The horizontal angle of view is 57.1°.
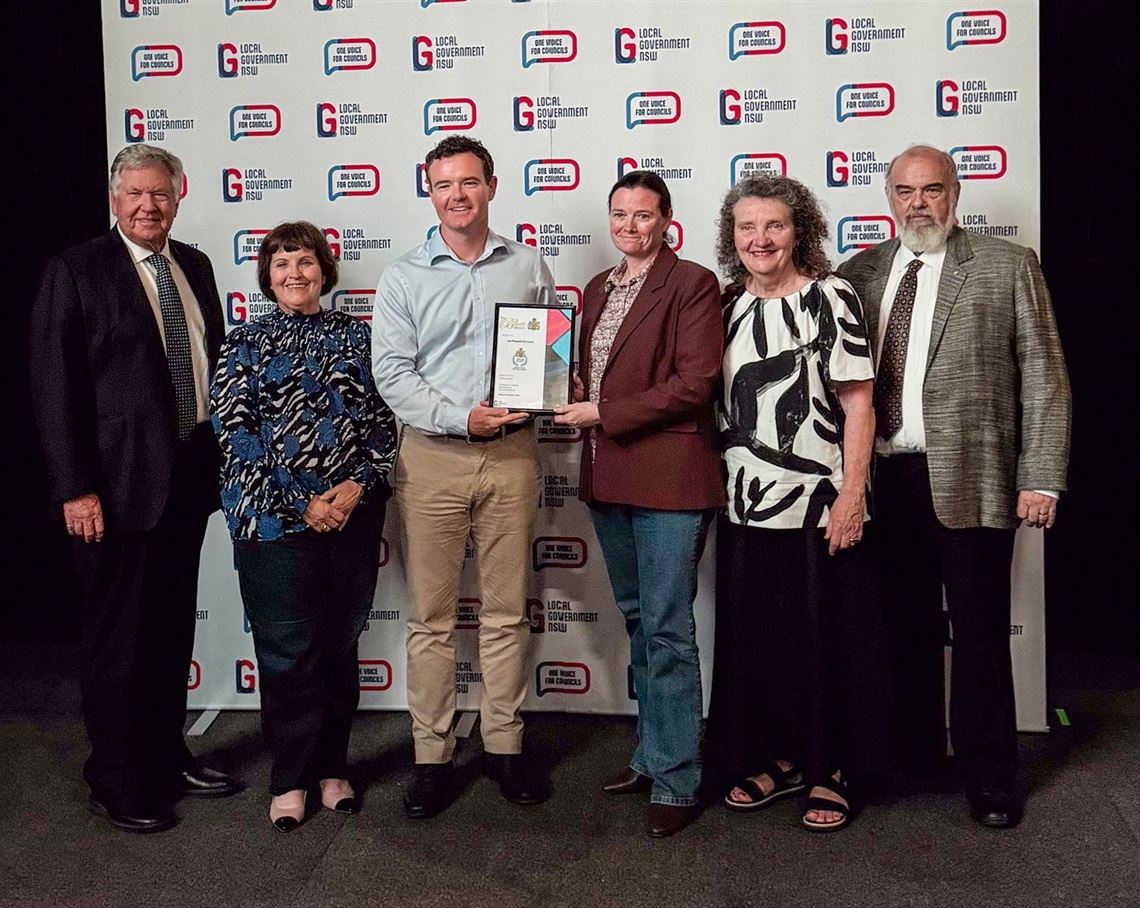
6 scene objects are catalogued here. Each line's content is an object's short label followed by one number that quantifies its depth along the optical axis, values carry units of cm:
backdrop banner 322
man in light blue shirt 267
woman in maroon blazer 255
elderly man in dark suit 263
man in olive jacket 260
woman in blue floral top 256
